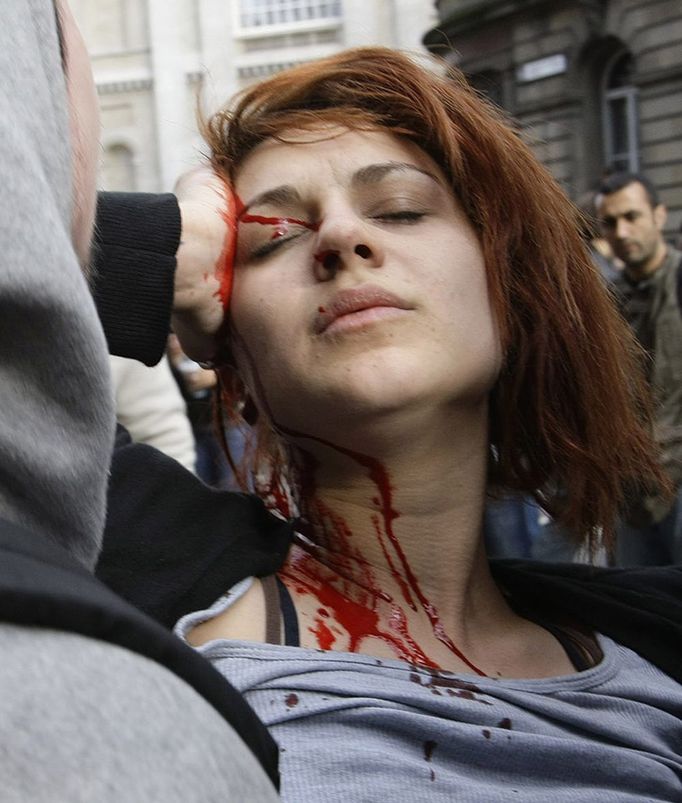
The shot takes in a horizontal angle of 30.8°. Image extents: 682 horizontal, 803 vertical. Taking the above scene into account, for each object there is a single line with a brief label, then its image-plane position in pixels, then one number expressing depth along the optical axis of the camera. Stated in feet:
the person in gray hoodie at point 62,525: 1.85
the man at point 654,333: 13.29
